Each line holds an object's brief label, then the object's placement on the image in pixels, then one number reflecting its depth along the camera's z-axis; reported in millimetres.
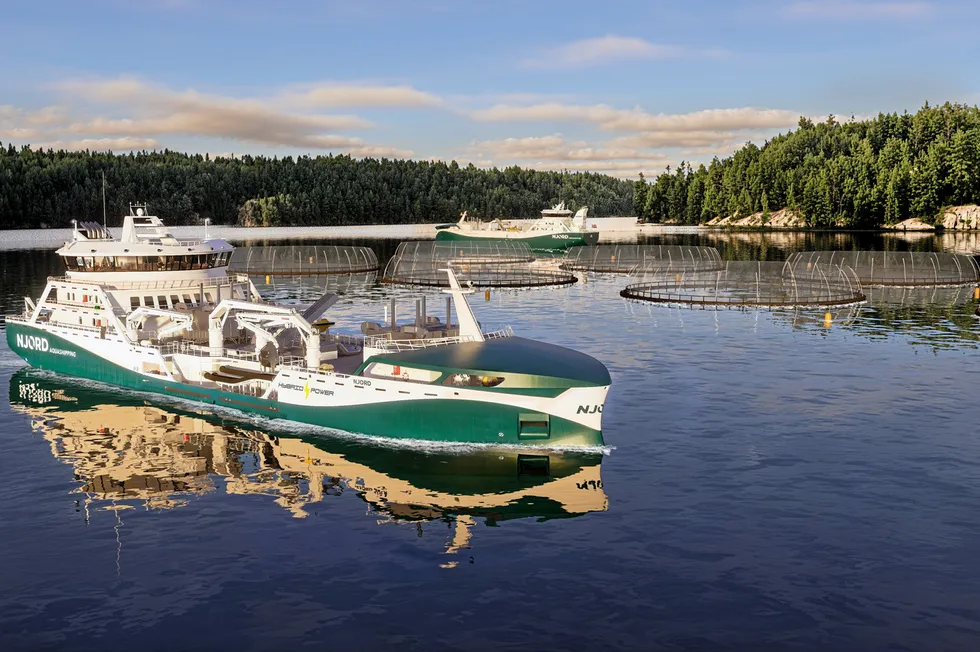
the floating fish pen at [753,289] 102312
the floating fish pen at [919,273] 121188
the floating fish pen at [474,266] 135000
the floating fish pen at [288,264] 151125
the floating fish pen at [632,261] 145500
